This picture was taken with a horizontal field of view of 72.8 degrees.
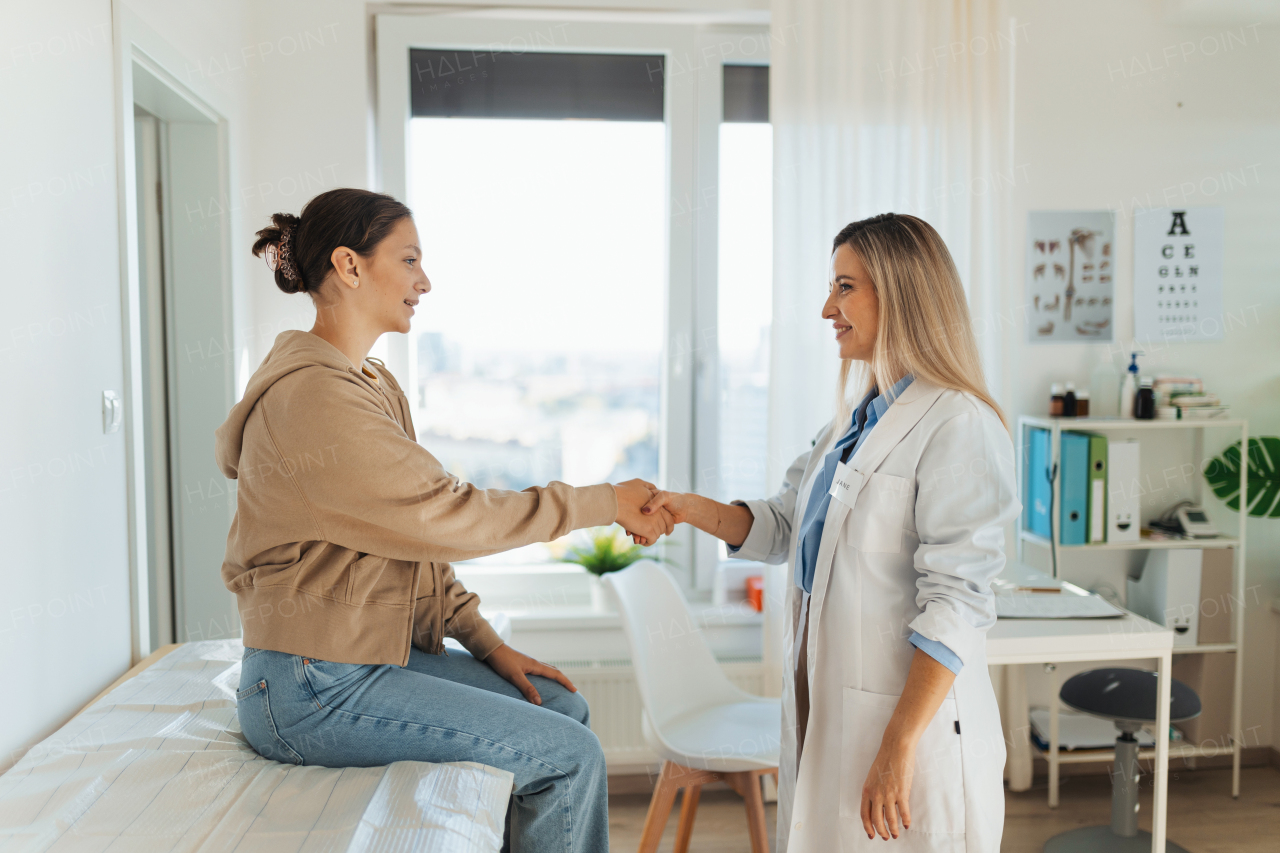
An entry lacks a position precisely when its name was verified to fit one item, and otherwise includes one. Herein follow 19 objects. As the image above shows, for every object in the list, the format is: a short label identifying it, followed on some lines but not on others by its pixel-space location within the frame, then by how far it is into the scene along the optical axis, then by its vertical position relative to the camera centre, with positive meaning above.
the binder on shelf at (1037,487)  2.70 -0.40
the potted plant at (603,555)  2.69 -0.61
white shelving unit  2.64 -0.57
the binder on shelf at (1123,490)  2.63 -0.40
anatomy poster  2.90 +0.28
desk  1.85 -0.61
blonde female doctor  1.31 -0.35
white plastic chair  1.99 -0.89
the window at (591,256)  2.85 +0.34
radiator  2.74 -1.08
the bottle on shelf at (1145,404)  2.73 -0.14
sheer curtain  2.70 +0.68
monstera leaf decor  2.78 -0.37
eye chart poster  2.93 +0.30
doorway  2.31 -0.01
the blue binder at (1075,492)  2.62 -0.40
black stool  2.28 -0.93
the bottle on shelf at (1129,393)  2.79 -0.11
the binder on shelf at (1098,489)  2.60 -0.39
